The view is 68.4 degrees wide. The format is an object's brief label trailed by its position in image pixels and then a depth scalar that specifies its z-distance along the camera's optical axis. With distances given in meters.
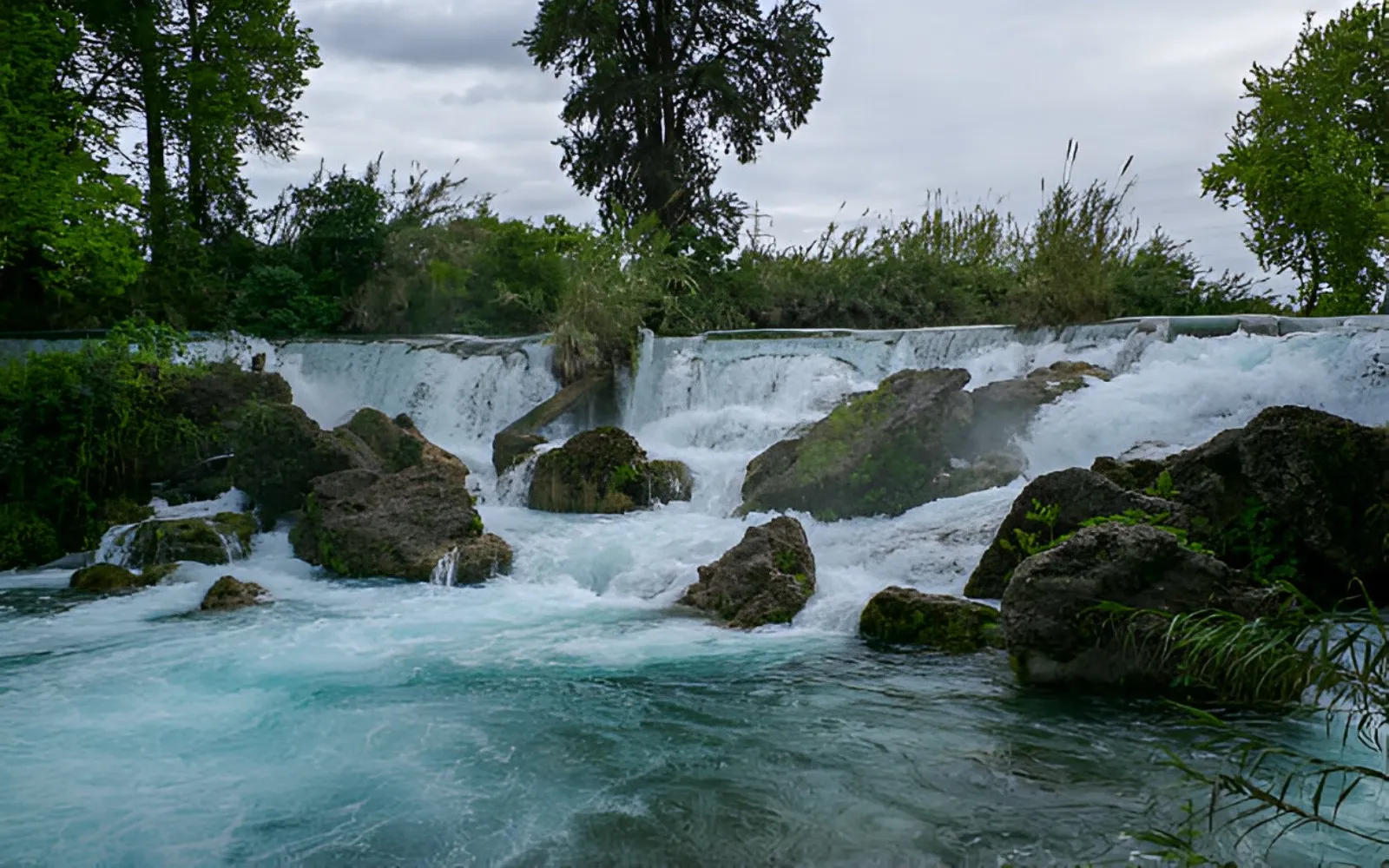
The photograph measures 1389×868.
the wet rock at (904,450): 10.22
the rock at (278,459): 11.41
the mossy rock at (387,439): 12.82
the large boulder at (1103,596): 5.70
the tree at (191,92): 21.83
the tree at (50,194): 16.19
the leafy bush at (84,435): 11.70
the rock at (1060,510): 6.90
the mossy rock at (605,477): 11.86
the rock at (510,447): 13.42
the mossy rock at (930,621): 6.84
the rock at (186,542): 10.16
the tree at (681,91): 23.38
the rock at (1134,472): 7.77
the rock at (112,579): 9.48
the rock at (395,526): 9.80
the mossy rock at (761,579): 7.80
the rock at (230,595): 8.65
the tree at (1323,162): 18.78
